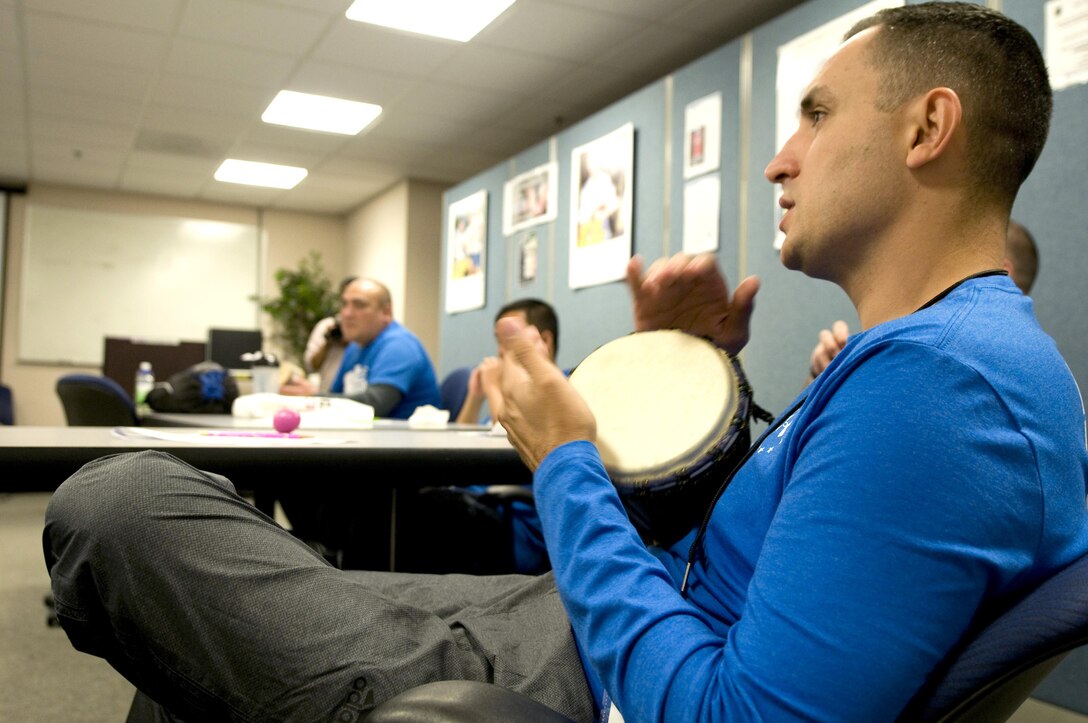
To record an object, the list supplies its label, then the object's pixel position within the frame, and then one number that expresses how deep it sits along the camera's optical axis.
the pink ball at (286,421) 1.65
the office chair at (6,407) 6.52
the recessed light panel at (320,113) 5.39
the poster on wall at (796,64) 3.10
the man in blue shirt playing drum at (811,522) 0.56
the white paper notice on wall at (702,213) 3.66
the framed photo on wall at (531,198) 4.96
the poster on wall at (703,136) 3.69
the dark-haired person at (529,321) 3.05
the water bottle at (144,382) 3.85
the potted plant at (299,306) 8.20
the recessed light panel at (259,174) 7.02
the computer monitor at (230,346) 5.27
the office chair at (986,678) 0.50
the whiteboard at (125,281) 7.85
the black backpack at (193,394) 3.22
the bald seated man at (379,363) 3.47
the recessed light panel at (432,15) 4.03
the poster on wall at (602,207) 4.27
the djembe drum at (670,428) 0.87
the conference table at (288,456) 1.17
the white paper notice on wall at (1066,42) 2.26
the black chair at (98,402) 2.97
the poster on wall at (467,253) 5.75
